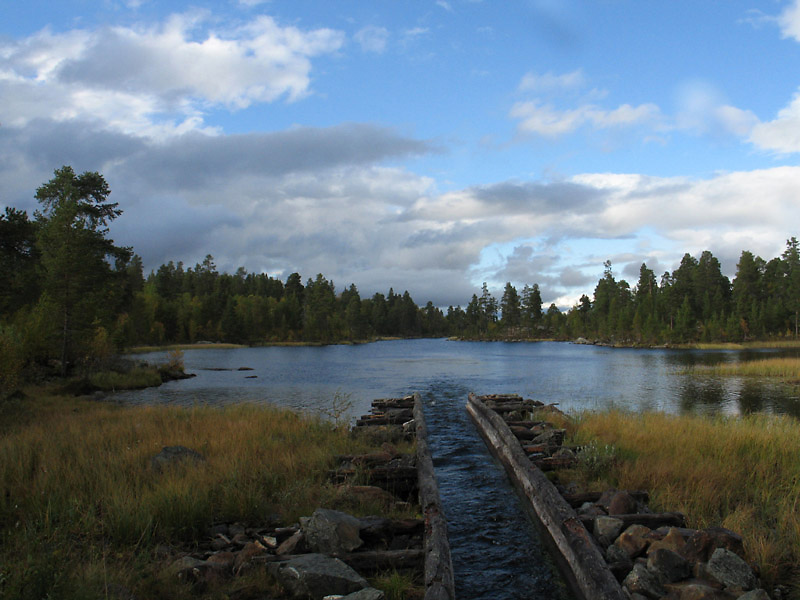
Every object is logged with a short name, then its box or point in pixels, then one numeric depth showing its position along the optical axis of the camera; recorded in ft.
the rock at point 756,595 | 16.26
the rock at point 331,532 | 21.08
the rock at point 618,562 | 20.33
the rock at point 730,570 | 17.77
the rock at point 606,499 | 27.07
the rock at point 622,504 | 25.54
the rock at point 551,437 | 43.93
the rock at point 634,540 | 21.40
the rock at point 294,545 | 20.89
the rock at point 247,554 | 19.43
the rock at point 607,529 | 23.20
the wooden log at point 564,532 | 18.86
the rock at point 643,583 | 18.48
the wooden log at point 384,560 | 20.34
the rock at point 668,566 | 18.95
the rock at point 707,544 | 19.76
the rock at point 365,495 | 27.12
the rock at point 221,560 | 19.03
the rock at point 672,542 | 20.44
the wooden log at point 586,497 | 28.25
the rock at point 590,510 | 26.37
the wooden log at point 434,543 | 17.33
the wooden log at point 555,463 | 36.45
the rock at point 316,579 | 17.79
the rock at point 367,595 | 16.66
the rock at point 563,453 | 38.04
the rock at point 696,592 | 17.17
